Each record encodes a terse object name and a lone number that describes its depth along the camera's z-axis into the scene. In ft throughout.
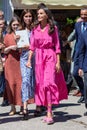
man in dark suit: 51.46
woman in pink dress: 44.32
